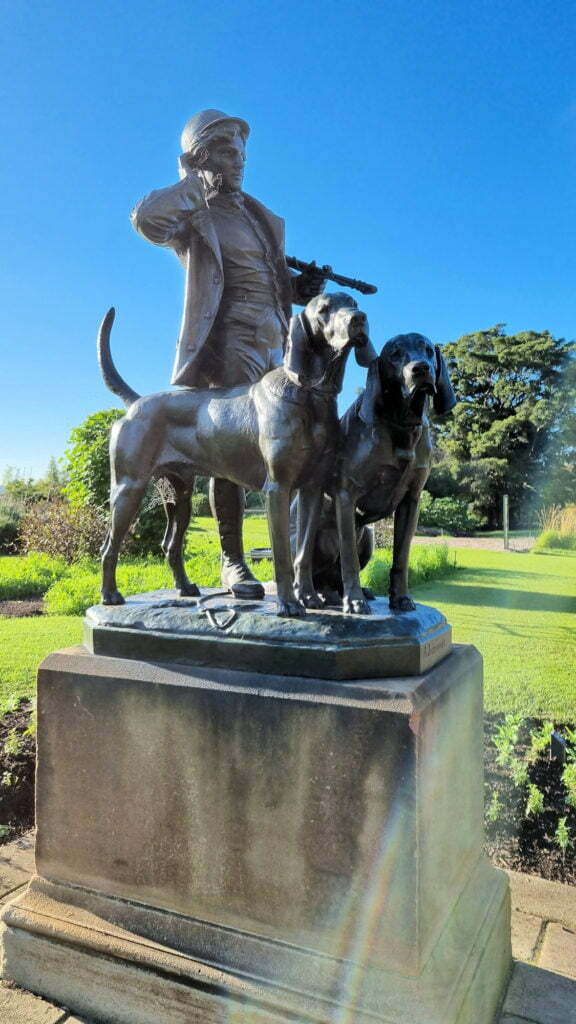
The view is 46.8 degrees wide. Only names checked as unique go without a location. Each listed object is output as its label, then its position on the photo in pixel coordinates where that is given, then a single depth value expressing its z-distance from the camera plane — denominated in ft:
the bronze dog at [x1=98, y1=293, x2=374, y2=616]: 7.47
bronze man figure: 10.12
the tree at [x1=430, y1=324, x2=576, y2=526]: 100.68
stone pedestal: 6.27
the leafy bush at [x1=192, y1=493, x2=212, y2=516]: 65.04
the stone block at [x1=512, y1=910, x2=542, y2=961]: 8.59
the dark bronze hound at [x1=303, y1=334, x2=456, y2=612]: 7.20
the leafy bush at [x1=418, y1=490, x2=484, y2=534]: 93.81
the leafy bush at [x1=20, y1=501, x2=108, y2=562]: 48.08
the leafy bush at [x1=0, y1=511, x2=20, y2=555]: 66.64
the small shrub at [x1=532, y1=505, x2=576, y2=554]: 64.75
